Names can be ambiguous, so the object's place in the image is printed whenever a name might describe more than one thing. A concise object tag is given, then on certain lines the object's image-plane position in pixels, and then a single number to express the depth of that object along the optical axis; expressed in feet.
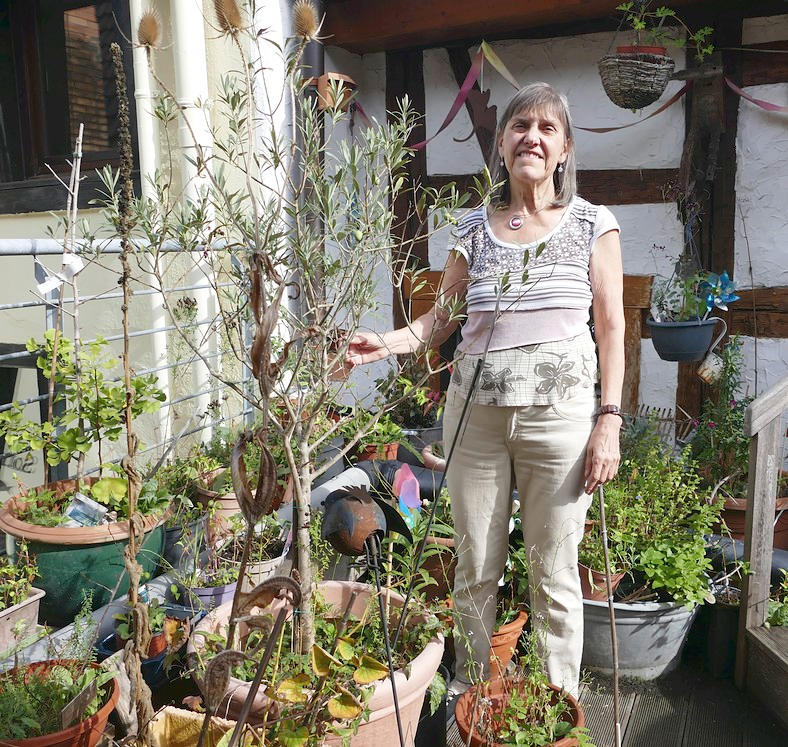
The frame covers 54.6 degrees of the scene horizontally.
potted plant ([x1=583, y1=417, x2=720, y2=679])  8.30
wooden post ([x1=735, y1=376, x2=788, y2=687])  8.21
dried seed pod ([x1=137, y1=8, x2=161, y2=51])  4.58
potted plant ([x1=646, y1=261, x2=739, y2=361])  11.58
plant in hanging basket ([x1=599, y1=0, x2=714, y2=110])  11.30
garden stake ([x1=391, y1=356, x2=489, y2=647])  4.17
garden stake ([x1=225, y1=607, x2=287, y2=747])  2.62
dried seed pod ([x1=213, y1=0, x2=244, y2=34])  4.33
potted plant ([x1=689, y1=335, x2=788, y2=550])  10.73
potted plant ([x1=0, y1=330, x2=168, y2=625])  7.48
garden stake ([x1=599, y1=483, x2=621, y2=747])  5.14
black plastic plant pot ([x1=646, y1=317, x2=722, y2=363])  11.53
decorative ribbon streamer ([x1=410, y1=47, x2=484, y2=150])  12.85
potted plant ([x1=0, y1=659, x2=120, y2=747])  4.70
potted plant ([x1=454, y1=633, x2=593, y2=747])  5.89
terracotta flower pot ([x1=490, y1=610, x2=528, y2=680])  7.52
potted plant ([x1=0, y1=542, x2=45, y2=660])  6.70
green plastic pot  7.41
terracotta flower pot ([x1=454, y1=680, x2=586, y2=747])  5.86
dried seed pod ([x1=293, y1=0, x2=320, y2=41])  4.91
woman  6.31
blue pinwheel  11.73
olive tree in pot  4.90
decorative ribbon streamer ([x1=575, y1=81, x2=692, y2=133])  12.18
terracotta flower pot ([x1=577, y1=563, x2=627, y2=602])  8.40
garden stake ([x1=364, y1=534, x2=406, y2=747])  3.79
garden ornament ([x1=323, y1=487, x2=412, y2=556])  5.13
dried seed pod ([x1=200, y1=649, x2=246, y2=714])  2.62
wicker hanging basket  11.29
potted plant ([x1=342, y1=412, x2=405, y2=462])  11.62
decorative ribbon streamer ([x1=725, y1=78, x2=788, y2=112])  11.46
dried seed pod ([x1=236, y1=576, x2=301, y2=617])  2.76
